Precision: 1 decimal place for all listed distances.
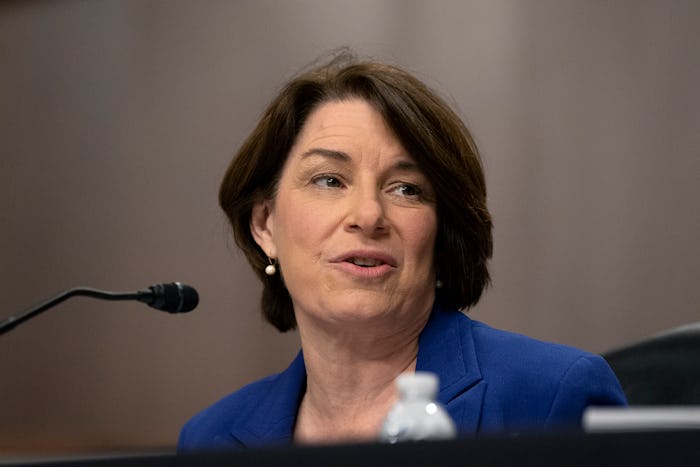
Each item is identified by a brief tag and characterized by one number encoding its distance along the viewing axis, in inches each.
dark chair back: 141.3
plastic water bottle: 127.3
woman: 142.0
